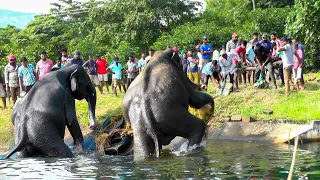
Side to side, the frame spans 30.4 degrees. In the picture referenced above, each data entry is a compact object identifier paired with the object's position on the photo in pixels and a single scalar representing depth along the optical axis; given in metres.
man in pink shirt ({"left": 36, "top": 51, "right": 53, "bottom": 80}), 16.55
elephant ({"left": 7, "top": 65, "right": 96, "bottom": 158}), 9.27
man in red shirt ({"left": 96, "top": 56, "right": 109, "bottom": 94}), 20.27
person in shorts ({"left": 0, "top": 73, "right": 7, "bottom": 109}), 17.77
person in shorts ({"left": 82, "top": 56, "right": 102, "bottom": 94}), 19.36
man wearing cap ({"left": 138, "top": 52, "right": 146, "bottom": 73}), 19.06
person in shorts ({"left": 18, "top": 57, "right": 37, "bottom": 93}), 16.89
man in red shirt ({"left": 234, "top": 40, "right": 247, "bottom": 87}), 16.44
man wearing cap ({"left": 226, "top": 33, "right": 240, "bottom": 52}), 16.78
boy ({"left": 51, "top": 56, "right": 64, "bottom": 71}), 16.70
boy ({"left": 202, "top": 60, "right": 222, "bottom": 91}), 16.52
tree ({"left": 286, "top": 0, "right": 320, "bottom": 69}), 20.48
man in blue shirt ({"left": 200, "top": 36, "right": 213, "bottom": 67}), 17.41
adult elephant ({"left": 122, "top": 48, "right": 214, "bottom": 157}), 9.09
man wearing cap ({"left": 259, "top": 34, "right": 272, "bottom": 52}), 16.05
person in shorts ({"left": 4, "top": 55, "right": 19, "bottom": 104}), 17.67
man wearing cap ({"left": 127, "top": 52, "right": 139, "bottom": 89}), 19.20
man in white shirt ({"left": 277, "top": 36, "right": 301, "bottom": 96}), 14.67
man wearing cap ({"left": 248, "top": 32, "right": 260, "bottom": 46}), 16.55
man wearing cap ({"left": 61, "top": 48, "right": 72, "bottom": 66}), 17.25
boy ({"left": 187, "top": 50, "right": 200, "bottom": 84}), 17.33
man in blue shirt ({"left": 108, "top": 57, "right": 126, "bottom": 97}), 19.50
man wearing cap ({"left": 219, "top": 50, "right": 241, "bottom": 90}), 15.98
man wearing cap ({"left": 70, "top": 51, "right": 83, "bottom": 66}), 16.30
